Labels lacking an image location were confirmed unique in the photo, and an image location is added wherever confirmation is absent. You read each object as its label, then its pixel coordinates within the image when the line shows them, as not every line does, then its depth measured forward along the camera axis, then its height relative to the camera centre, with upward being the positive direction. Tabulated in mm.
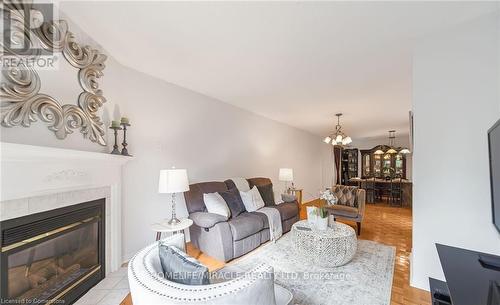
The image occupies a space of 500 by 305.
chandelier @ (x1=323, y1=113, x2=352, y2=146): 4582 +384
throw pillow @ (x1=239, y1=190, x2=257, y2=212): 3456 -717
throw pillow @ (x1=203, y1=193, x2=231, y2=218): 2893 -668
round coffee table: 2379 -1028
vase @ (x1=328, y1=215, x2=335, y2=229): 2746 -868
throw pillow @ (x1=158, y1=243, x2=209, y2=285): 1038 -577
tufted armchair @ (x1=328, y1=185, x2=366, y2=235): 3693 -895
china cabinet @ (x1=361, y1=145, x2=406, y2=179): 7816 -293
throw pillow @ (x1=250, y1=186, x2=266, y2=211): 3539 -726
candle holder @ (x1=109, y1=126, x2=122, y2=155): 2287 +138
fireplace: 1391 -772
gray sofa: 2688 -979
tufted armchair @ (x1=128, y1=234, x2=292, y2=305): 860 -568
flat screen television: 1424 -92
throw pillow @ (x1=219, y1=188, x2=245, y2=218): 3152 -687
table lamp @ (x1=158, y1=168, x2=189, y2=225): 2416 -284
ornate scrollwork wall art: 1326 +535
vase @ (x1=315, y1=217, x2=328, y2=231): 2637 -838
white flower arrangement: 2938 -567
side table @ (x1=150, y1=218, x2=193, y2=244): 2332 -790
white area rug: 1938 -1309
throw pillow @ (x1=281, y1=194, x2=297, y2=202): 4184 -823
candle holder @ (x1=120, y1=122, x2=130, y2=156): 2375 +185
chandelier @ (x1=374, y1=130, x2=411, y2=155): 7496 +269
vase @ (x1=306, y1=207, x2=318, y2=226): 2734 -770
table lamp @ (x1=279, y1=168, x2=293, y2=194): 4884 -426
